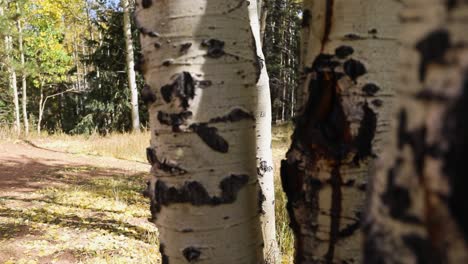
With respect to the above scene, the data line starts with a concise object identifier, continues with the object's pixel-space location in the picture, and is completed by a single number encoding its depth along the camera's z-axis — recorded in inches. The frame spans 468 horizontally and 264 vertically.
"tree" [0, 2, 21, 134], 522.6
